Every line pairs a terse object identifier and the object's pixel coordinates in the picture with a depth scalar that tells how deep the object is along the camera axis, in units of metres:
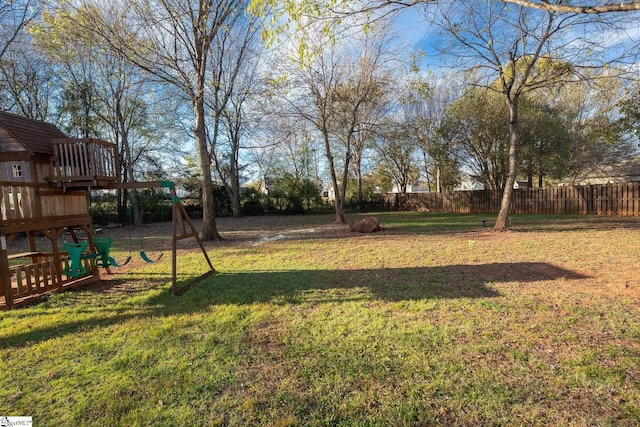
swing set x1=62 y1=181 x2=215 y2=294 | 5.46
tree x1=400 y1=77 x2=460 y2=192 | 22.70
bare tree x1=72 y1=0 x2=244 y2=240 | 9.16
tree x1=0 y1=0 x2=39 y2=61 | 11.29
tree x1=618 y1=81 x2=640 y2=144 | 10.48
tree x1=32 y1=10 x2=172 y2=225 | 15.30
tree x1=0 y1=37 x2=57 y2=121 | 14.68
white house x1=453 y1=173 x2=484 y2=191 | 25.44
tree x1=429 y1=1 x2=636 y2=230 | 9.65
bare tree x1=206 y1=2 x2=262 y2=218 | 17.12
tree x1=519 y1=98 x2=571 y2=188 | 19.72
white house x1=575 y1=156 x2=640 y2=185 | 27.92
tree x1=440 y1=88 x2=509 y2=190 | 20.31
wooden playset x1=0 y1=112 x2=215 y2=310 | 5.07
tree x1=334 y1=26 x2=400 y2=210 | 14.45
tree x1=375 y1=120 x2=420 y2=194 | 15.06
